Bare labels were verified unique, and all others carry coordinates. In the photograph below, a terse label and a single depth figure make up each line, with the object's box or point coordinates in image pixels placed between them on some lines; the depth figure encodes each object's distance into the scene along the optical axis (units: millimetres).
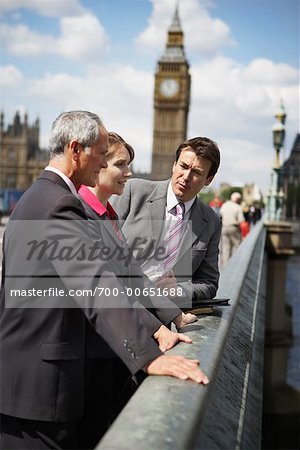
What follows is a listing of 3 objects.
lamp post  13475
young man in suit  2344
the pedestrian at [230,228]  10023
